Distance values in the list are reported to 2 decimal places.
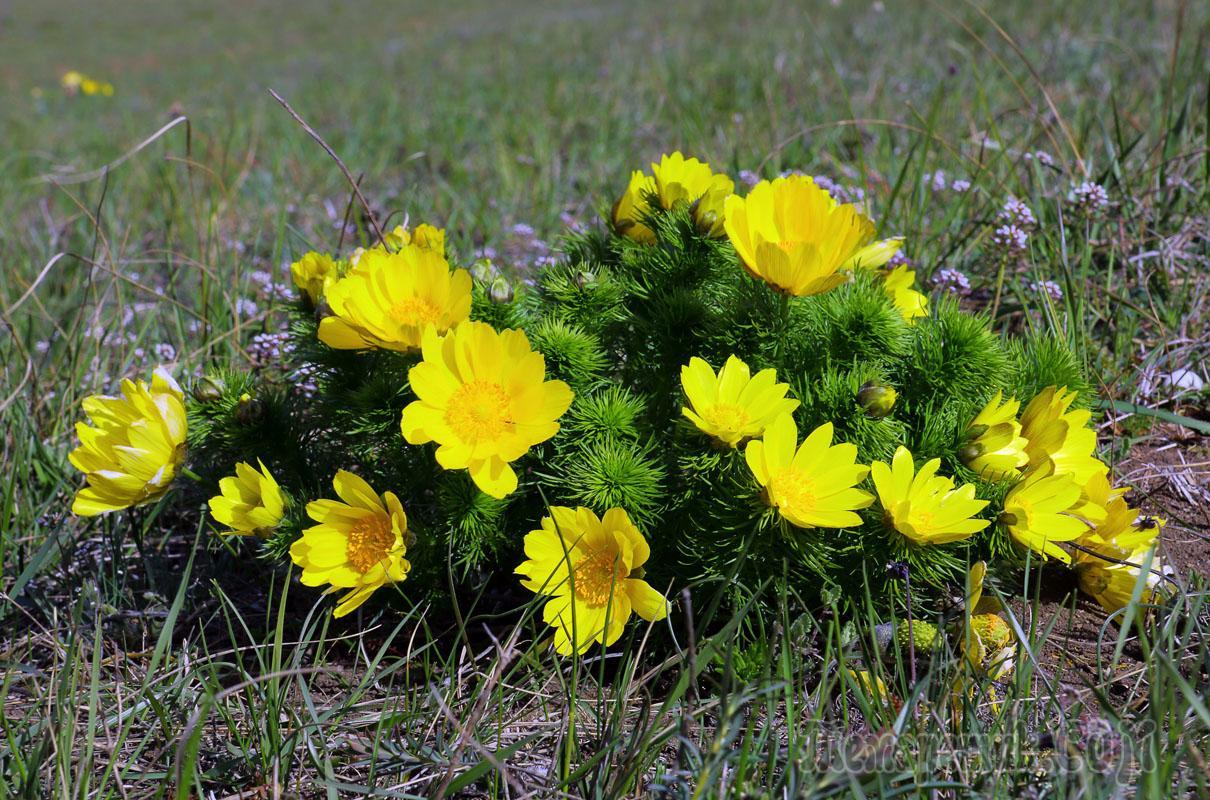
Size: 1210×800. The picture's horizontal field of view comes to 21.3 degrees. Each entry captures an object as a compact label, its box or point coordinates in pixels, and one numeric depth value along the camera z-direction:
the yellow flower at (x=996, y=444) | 1.09
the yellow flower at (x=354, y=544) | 1.09
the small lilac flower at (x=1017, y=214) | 1.28
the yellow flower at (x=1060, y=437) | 1.10
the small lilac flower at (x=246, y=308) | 1.36
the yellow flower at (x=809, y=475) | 1.07
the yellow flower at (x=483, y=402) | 1.07
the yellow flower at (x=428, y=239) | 1.13
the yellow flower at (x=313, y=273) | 1.13
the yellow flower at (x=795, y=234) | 1.08
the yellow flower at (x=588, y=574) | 1.08
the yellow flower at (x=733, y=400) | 1.08
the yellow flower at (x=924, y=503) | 1.07
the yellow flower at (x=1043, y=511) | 1.09
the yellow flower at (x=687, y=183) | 1.13
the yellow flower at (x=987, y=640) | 1.09
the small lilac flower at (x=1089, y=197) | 1.30
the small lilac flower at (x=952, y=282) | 1.25
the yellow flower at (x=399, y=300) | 1.08
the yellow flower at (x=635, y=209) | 1.15
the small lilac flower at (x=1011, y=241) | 1.27
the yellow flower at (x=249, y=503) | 1.10
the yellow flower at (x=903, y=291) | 1.17
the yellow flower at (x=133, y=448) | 1.11
